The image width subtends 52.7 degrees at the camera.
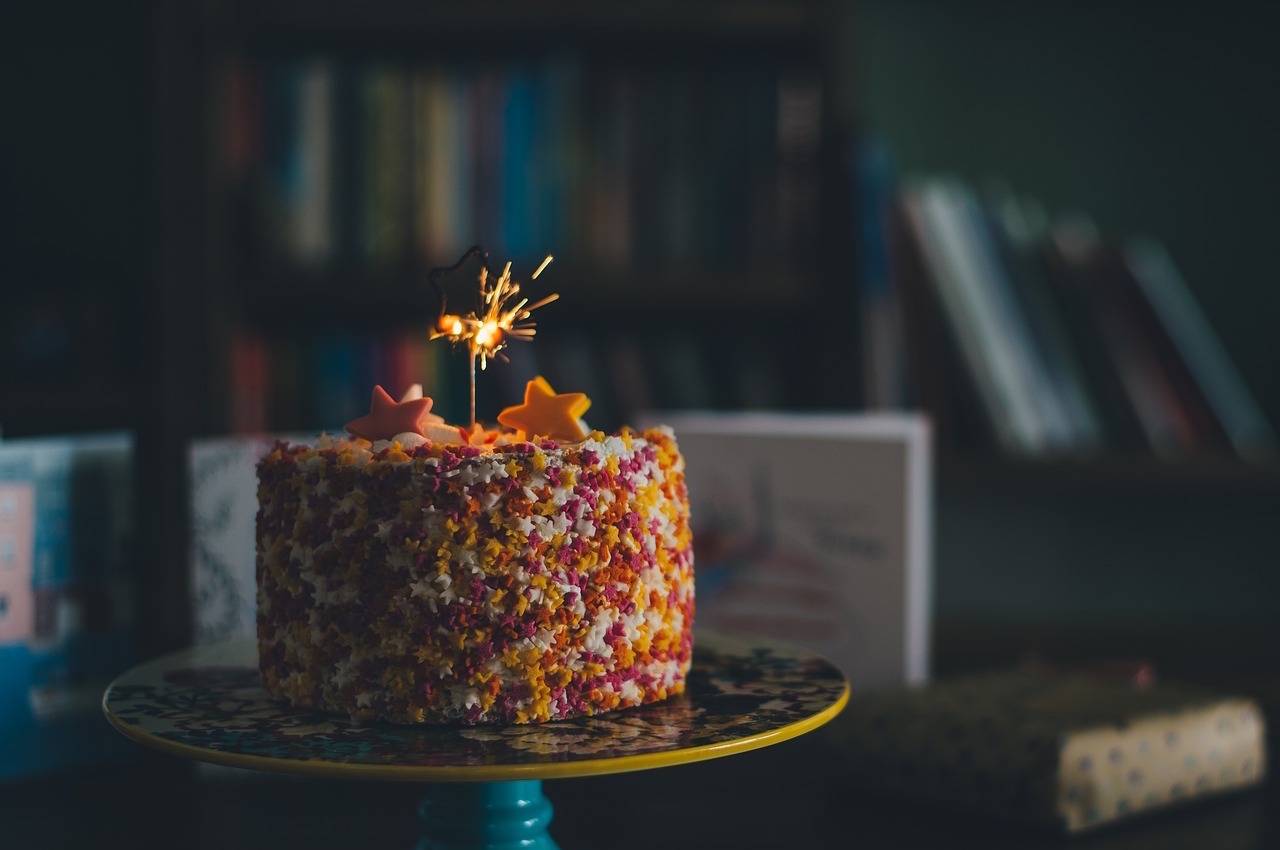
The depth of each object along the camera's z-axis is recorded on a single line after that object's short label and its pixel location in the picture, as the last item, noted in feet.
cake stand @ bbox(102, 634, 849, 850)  1.94
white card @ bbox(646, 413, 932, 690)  3.81
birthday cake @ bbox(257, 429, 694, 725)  2.25
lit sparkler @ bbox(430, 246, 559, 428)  2.49
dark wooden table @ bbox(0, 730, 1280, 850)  2.84
